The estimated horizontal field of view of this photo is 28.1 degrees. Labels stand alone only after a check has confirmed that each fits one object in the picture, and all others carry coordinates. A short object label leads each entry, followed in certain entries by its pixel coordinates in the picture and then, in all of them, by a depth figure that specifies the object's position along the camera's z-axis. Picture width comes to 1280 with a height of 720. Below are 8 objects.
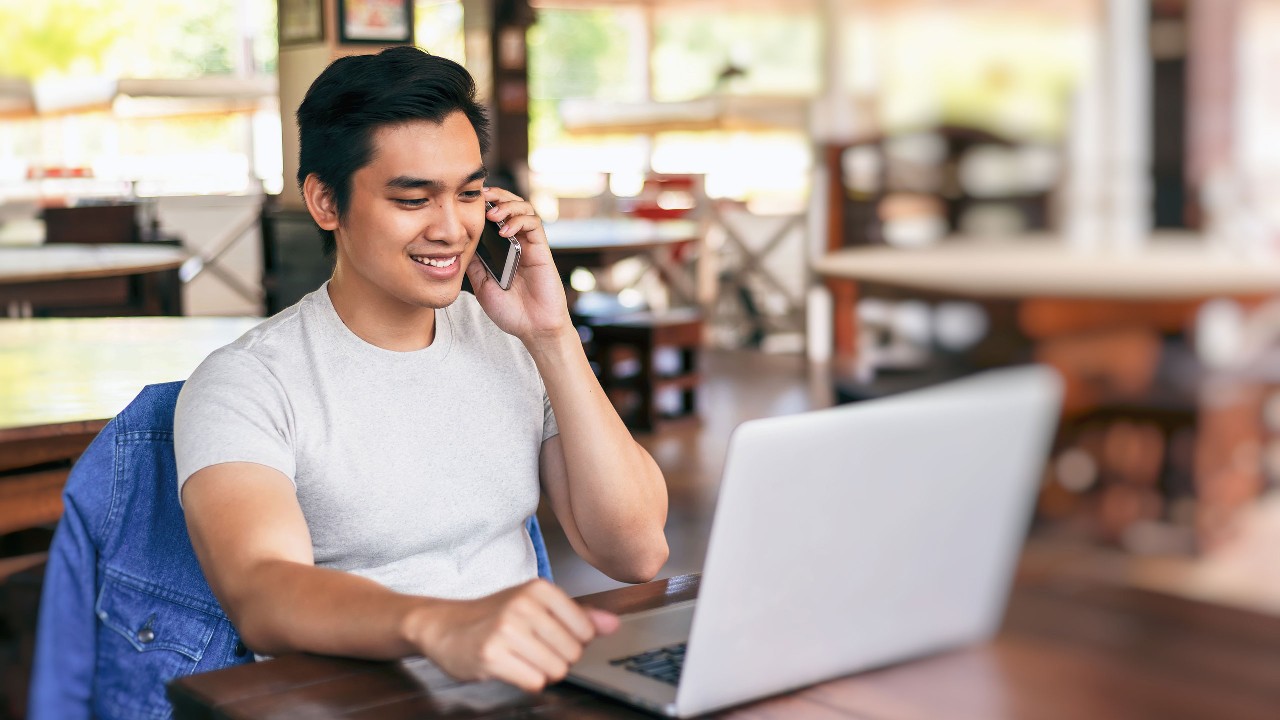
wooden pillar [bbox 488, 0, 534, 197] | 12.48
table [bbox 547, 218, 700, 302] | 7.23
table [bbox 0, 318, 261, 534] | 2.78
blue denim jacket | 2.24
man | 2.22
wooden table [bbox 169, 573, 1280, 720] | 1.84
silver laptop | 1.85
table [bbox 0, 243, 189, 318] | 5.47
